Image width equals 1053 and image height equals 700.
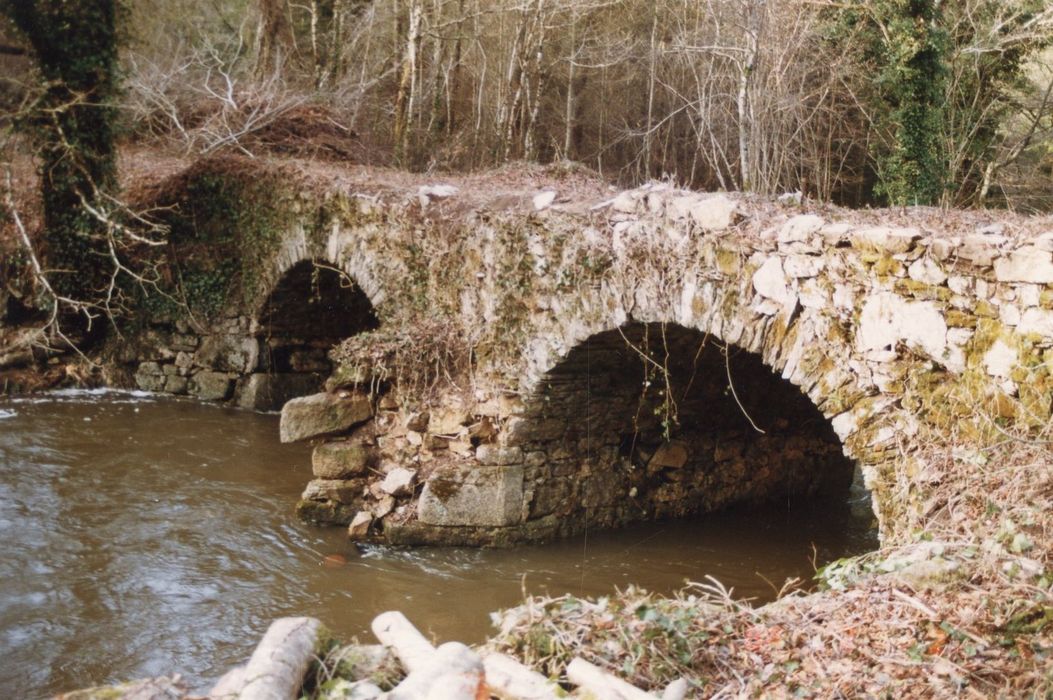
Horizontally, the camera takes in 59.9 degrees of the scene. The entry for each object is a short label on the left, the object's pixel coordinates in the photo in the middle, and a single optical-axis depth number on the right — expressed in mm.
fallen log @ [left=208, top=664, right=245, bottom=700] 3085
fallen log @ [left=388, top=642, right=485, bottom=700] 3086
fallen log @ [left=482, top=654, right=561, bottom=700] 3184
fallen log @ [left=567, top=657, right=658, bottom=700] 3119
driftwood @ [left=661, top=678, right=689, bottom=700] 3148
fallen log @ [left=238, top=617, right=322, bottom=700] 3094
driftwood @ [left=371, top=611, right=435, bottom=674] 3527
